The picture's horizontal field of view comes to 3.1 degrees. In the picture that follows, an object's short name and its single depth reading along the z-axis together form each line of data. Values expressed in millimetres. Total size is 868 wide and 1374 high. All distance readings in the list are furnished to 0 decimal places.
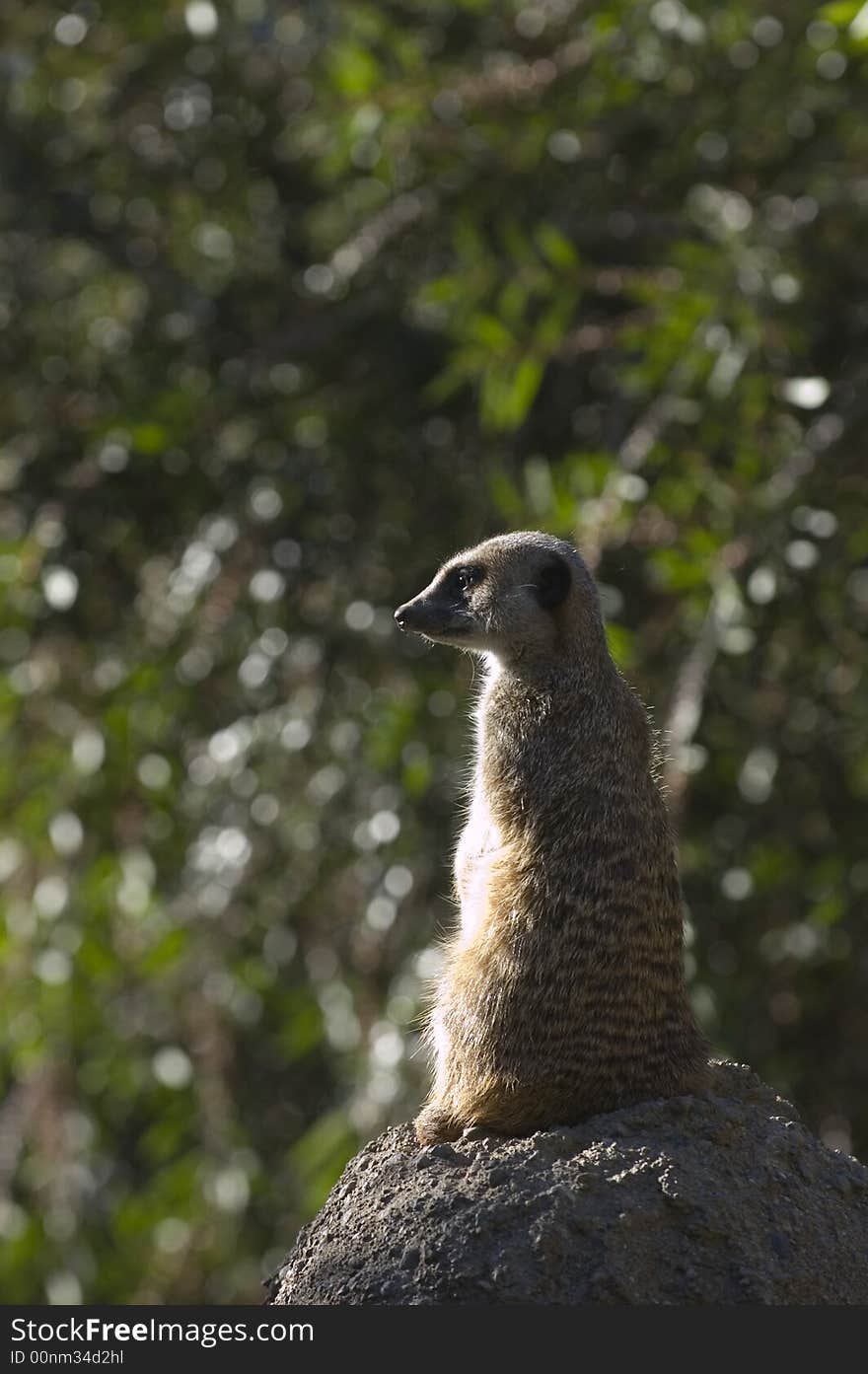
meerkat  6071
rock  6001
